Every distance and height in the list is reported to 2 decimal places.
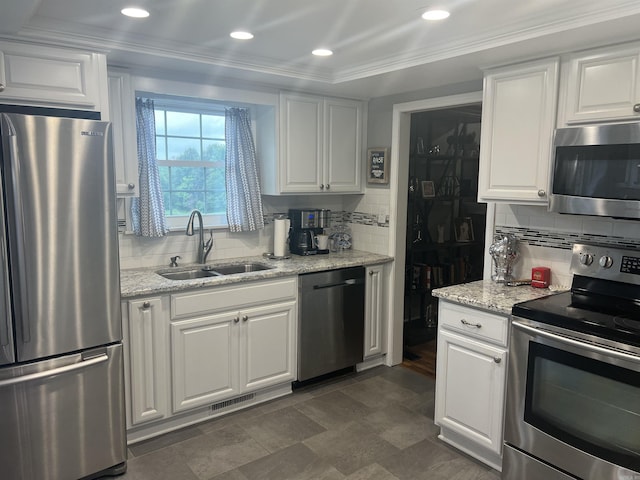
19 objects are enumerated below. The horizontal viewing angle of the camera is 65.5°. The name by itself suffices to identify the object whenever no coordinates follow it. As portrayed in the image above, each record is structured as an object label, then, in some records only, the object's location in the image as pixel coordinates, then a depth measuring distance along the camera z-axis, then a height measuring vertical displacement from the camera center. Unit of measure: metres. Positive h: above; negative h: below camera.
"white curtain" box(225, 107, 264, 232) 3.71 +0.10
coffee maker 3.96 -0.35
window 3.50 +0.18
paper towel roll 3.83 -0.40
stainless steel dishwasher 3.53 -1.00
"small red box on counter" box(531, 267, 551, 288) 2.89 -0.52
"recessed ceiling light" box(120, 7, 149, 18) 2.22 +0.77
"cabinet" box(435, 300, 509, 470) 2.56 -1.04
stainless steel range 2.05 -0.84
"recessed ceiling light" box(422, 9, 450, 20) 2.22 +0.77
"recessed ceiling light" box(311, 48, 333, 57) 2.86 +0.77
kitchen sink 3.38 -0.61
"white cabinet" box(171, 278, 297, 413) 2.98 -1.00
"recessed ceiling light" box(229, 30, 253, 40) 2.56 +0.77
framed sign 3.97 +0.16
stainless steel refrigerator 2.16 -0.53
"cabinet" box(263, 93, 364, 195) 3.72 +0.30
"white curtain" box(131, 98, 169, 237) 3.25 +0.03
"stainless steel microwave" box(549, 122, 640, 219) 2.22 +0.08
